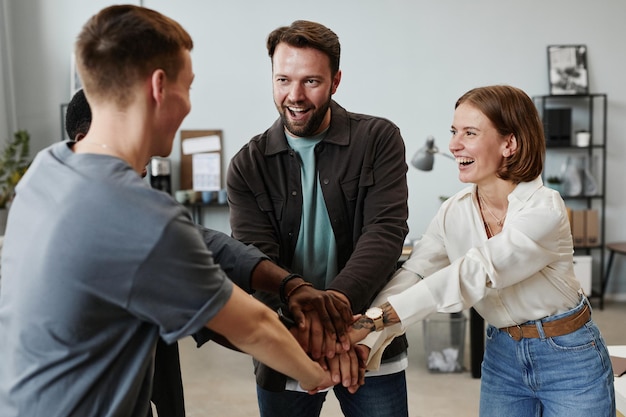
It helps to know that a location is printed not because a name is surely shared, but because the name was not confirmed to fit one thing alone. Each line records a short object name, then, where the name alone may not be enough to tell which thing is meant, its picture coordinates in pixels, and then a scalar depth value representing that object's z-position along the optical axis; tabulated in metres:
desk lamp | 4.89
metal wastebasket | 4.35
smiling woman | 1.69
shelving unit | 5.99
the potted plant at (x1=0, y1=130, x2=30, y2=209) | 5.55
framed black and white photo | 6.03
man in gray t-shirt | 1.01
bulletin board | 6.09
